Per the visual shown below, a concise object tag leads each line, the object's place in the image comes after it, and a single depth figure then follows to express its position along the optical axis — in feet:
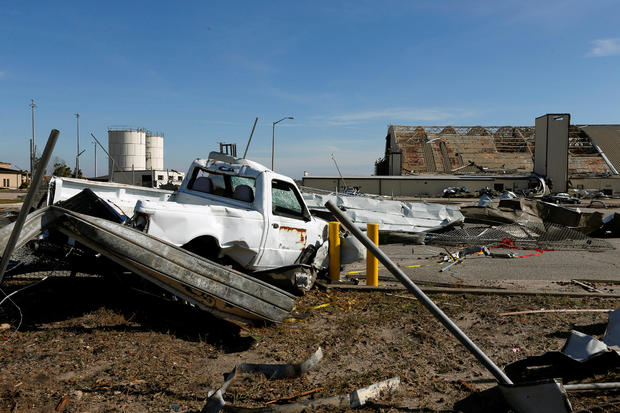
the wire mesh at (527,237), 41.60
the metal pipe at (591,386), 11.12
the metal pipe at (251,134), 61.18
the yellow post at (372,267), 25.31
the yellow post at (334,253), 25.89
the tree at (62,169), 219.32
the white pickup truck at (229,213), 17.01
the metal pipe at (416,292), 10.03
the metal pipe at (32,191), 9.17
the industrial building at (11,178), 202.18
